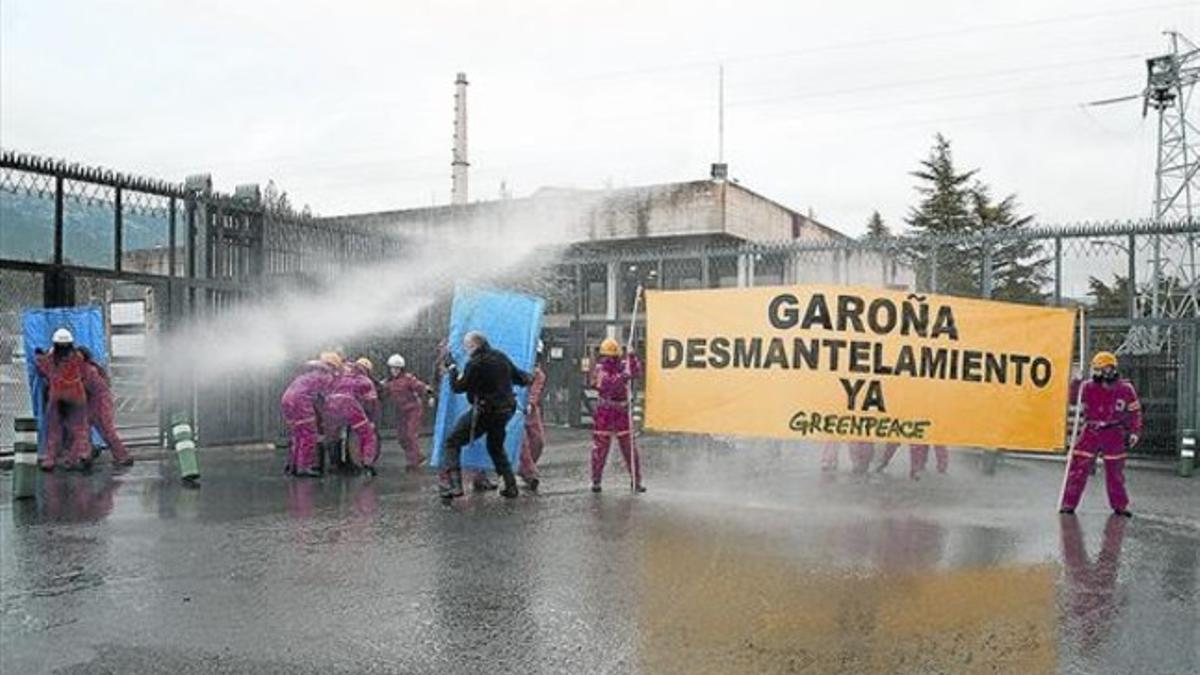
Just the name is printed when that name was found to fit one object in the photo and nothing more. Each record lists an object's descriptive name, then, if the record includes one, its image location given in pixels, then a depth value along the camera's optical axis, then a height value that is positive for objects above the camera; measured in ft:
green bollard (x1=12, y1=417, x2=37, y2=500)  33.83 -4.07
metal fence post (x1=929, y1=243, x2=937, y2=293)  54.49 +3.83
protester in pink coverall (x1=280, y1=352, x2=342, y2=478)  41.91 -2.86
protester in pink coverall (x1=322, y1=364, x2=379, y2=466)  43.09 -2.98
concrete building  65.21 +8.82
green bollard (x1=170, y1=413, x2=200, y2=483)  38.45 -4.17
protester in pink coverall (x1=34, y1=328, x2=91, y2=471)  41.04 -2.58
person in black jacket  35.29 -2.32
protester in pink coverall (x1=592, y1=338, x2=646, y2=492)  37.70 -2.50
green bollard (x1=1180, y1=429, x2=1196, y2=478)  46.75 -4.94
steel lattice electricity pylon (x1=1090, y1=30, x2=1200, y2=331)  105.40 +25.65
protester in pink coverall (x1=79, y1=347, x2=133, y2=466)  42.73 -2.85
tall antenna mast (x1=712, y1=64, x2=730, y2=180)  108.37 +17.50
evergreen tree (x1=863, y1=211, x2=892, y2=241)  159.84 +17.89
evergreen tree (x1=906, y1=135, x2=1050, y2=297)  55.77 +4.40
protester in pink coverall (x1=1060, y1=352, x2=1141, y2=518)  33.94 -2.85
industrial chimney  146.00 +25.60
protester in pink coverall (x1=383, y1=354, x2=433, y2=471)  46.25 -2.95
